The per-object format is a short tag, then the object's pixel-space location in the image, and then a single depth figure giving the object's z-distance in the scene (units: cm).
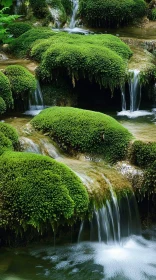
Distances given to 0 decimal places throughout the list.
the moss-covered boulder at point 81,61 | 1040
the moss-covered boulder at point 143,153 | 706
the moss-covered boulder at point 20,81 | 986
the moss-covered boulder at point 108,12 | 1566
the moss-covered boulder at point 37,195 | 564
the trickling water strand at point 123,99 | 1091
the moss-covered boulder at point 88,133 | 750
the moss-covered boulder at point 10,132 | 718
